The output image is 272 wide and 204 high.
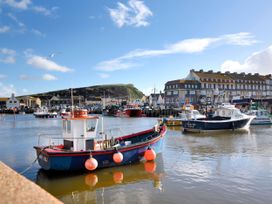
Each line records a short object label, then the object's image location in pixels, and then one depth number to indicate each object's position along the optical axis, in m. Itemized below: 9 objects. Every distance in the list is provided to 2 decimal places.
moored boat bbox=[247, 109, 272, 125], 31.64
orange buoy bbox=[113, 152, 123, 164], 10.88
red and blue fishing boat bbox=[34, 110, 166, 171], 10.33
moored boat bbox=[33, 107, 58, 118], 67.61
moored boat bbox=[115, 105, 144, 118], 61.59
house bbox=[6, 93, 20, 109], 118.70
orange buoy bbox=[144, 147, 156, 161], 12.04
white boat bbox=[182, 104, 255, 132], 24.24
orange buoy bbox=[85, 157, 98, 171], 10.19
